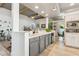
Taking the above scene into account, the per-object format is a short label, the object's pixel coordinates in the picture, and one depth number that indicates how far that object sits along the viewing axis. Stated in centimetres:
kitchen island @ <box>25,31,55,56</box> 128
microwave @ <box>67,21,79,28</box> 240
